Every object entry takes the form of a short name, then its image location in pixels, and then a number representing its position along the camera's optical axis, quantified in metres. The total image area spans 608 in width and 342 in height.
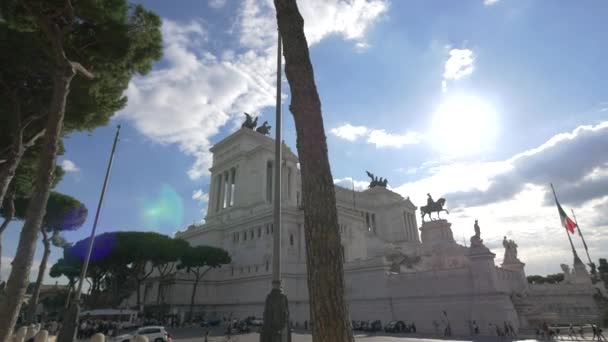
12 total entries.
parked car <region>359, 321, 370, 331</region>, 29.24
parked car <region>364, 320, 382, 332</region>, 28.37
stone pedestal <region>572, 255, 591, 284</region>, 37.48
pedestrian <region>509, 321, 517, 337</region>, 22.89
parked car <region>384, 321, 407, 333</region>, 27.33
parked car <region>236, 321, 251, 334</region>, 27.84
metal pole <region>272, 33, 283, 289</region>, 7.92
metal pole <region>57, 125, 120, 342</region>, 13.35
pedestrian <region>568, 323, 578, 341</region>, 22.14
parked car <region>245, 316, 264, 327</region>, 31.60
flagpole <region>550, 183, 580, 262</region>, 36.66
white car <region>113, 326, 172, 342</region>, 20.03
